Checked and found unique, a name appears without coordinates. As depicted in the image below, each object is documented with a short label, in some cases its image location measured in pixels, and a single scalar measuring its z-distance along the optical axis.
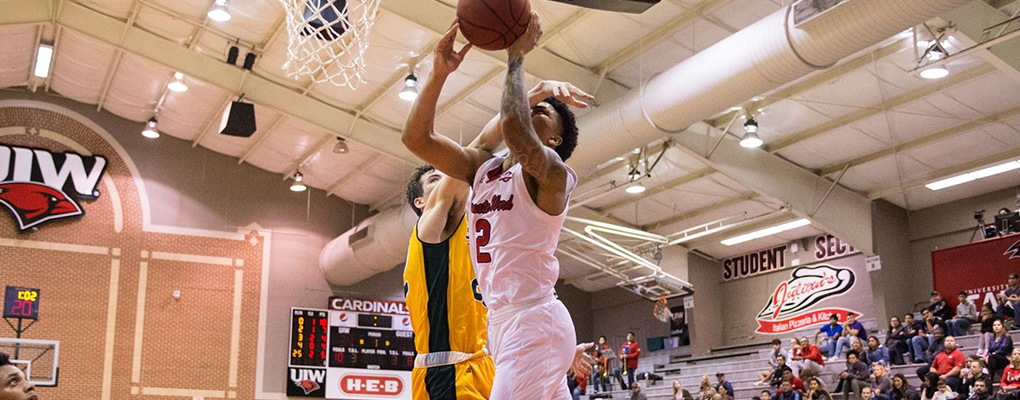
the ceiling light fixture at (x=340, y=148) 20.62
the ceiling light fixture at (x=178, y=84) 19.88
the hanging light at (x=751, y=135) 16.89
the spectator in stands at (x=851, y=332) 19.75
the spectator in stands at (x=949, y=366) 15.34
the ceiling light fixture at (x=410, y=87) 16.67
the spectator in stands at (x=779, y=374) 18.20
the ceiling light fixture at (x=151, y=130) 22.38
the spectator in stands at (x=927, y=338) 17.30
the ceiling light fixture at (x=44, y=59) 19.41
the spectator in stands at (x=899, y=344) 18.06
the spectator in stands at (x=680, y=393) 19.88
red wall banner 18.97
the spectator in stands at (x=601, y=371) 23.73
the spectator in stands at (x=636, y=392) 20.42
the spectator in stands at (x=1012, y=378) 13.80
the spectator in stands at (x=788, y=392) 17.19
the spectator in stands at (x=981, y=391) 13.98
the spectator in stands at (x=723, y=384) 19.25
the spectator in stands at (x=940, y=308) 19.00
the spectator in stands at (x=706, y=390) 18.70
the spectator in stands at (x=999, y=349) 14.94
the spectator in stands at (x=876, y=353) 17.94
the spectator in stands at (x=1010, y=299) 17.00
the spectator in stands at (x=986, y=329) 16.02
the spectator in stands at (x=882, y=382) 15.75
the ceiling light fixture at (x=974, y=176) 18.81
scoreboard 23.70
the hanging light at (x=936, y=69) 13.71
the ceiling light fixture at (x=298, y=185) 23.80
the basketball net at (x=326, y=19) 11.72
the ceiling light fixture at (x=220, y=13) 15.41
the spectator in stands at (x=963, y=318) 18.00
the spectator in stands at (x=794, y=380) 17.44
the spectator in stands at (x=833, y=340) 20.00
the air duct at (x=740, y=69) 11.39
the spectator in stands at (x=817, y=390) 16.33
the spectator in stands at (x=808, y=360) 18.45
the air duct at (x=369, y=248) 21.82
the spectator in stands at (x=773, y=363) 19.61
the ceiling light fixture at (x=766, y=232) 22.06
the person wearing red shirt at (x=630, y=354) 23.23
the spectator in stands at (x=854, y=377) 16.72
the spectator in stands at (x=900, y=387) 15.73
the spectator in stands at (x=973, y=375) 14.41
